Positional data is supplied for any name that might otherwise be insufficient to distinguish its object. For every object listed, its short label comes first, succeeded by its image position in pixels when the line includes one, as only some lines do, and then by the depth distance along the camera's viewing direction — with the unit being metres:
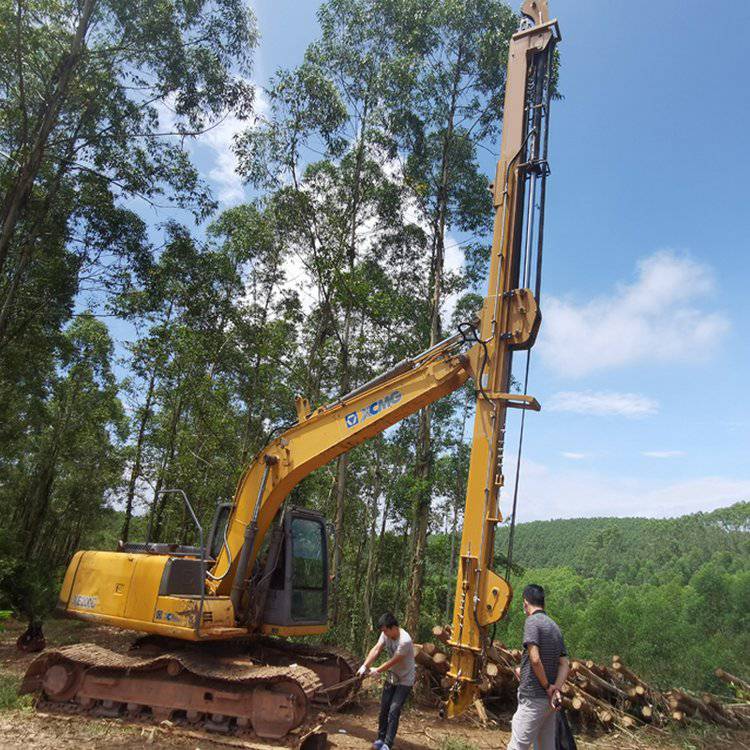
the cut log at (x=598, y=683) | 8.16
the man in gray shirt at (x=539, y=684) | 4.21
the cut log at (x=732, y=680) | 9.79
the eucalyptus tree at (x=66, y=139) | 10.51
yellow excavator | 5.73
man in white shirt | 5.37
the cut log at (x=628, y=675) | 8.47
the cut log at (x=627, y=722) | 7.66
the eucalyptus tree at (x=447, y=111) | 13.50
